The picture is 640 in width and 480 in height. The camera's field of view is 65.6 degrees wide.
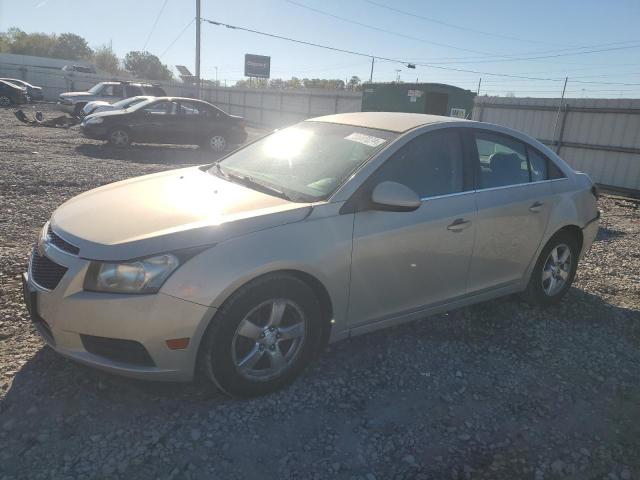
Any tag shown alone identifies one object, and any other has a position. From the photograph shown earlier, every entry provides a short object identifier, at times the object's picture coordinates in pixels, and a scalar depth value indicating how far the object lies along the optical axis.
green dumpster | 16.17
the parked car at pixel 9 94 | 28.25
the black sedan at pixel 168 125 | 13.77
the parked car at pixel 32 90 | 32.41
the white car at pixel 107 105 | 16.03
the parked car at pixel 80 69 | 41.88
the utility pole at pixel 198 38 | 27.09
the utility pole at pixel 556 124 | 13.82
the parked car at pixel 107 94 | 21.16
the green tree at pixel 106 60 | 82.19
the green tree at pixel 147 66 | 80.94
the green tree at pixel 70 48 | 81.81
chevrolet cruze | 2.55
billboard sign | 41.41
